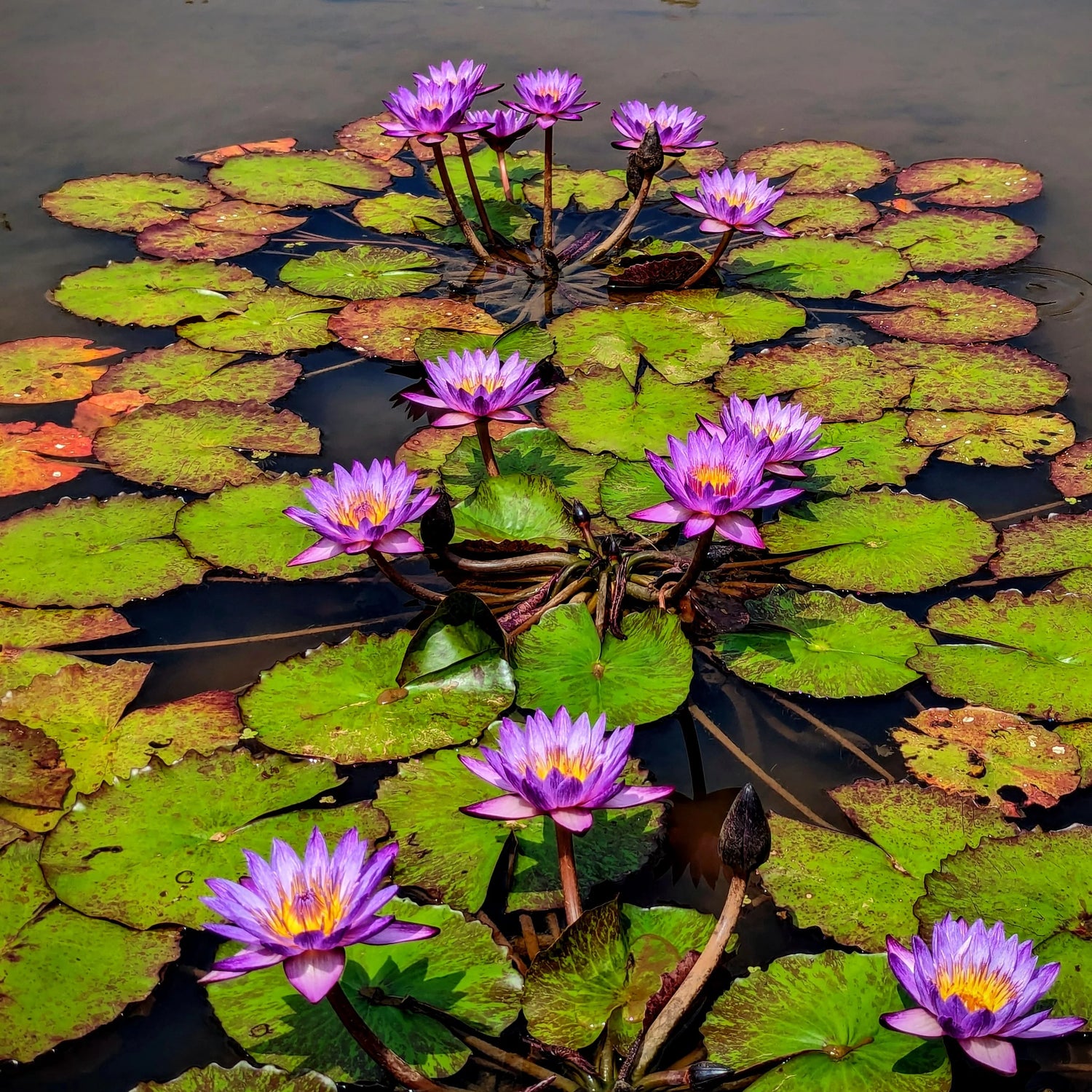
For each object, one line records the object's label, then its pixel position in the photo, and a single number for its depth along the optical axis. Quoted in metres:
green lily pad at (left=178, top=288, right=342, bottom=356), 4.16
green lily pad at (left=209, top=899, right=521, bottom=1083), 1.87
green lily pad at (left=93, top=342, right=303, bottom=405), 3.88
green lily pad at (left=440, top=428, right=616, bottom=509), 3.29
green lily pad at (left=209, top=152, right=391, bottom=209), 5.18
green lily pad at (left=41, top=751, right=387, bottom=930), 2.16
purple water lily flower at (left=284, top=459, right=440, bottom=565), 2.46
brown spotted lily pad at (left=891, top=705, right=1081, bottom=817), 2.42
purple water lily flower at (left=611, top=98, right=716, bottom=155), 4.49
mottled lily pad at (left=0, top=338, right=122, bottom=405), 3.88
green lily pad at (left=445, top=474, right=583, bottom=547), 3.04
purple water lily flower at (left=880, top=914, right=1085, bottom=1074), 1.60
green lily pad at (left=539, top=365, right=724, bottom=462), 3.52
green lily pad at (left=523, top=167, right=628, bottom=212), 5.12
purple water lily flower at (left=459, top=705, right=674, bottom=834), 1.80
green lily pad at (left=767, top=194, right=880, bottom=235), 4.92
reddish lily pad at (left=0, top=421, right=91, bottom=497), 3.48
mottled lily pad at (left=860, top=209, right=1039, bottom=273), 4.61
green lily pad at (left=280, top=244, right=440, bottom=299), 4.51
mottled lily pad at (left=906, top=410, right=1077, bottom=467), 3.55
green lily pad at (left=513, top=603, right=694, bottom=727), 2.55
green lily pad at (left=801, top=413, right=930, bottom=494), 3.40
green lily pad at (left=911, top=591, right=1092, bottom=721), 2.64
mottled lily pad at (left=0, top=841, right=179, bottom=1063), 1.95
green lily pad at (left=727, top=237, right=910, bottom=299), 4.50
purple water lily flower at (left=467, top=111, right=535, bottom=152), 4.39
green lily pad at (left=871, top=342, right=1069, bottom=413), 3.78
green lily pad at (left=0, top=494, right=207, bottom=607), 2.99
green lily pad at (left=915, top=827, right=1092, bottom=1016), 1.99
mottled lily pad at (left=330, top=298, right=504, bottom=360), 4.14
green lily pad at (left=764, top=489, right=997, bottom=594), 3.01
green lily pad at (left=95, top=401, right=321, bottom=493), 3.47
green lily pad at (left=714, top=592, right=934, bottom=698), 2.69
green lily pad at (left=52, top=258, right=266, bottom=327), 4.33
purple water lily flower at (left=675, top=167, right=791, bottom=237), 4.08
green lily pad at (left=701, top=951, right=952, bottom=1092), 1.79
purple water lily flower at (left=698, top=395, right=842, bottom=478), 2.80
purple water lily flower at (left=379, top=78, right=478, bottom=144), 4.14
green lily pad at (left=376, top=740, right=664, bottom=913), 2.17
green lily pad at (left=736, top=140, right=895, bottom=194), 5.23
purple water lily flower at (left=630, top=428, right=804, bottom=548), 2.43
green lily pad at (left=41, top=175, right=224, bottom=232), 4.98
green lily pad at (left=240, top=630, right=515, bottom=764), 2.51
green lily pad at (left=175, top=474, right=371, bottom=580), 3.05
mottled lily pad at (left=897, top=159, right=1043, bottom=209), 5.05
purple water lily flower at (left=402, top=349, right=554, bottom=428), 2.91
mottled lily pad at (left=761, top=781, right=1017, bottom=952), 2.12
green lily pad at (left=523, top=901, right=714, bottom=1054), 1.86
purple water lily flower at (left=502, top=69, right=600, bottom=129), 4.39
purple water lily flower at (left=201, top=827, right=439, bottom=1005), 1.56
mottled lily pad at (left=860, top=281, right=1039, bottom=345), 4.16
